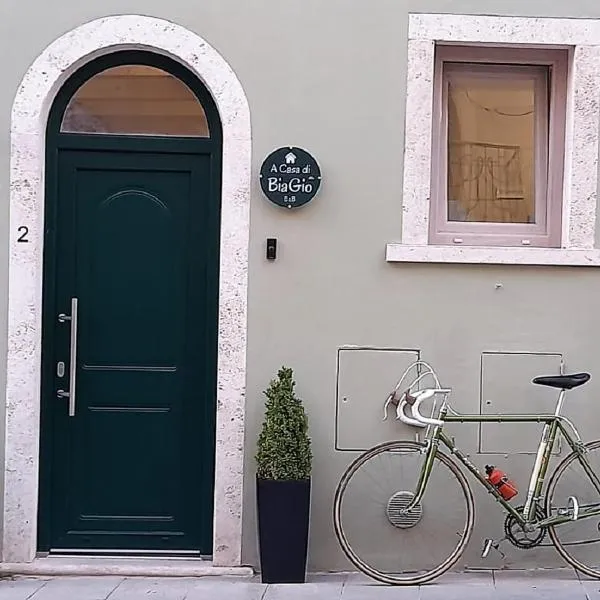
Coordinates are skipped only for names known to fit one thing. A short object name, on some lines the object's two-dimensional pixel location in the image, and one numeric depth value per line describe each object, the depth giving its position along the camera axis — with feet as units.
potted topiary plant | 19.20
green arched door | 20.56
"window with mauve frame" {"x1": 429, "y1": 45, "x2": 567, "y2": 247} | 20.80
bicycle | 19.40
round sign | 19.95
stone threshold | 20.11
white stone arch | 19.94
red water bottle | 19.40
